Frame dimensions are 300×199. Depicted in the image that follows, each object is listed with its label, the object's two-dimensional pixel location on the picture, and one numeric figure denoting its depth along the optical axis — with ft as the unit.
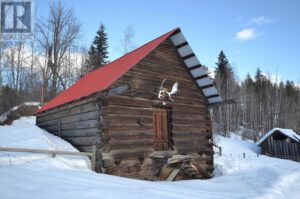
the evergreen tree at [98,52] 133.69
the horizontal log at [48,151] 29.01
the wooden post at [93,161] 33.92
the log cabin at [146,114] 37.63
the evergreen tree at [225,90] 157.89
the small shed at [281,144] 116.57
